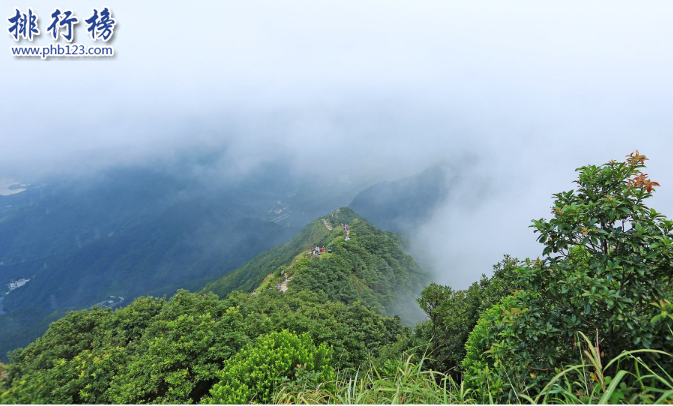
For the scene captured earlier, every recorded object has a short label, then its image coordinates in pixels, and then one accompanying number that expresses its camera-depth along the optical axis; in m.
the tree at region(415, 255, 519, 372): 11.78
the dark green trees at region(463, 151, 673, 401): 3.81
